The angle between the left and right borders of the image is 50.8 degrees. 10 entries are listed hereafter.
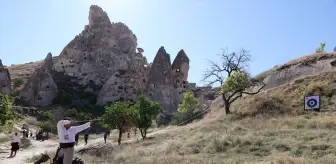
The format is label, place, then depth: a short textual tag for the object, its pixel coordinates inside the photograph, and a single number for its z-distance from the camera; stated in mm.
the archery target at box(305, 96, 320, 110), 27078
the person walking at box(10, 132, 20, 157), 20312
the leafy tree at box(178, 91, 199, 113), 51750
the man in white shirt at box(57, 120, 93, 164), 8891
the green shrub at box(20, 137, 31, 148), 31727
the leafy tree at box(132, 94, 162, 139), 34031
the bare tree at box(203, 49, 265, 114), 34469
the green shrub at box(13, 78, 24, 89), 82462
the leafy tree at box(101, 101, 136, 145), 34188
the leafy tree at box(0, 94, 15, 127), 22419
